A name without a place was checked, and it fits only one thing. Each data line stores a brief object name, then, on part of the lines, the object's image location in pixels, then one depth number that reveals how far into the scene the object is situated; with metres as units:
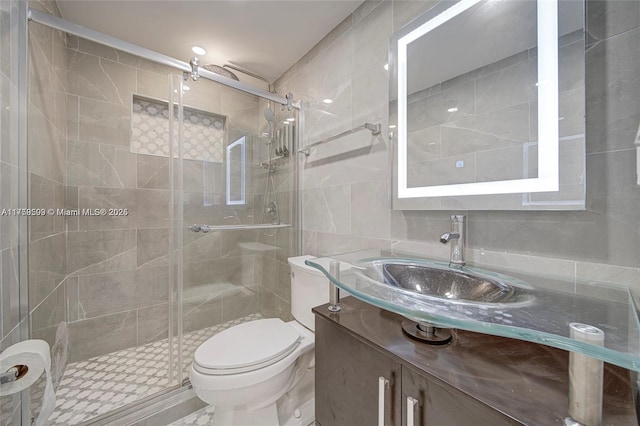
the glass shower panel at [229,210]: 1.50
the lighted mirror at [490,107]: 0.72
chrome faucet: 0.90
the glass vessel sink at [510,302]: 0.42
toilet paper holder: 0.75
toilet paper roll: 0.75
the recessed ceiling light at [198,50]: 1.80
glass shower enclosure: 1.36
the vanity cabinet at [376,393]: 0.50
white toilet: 1.03
